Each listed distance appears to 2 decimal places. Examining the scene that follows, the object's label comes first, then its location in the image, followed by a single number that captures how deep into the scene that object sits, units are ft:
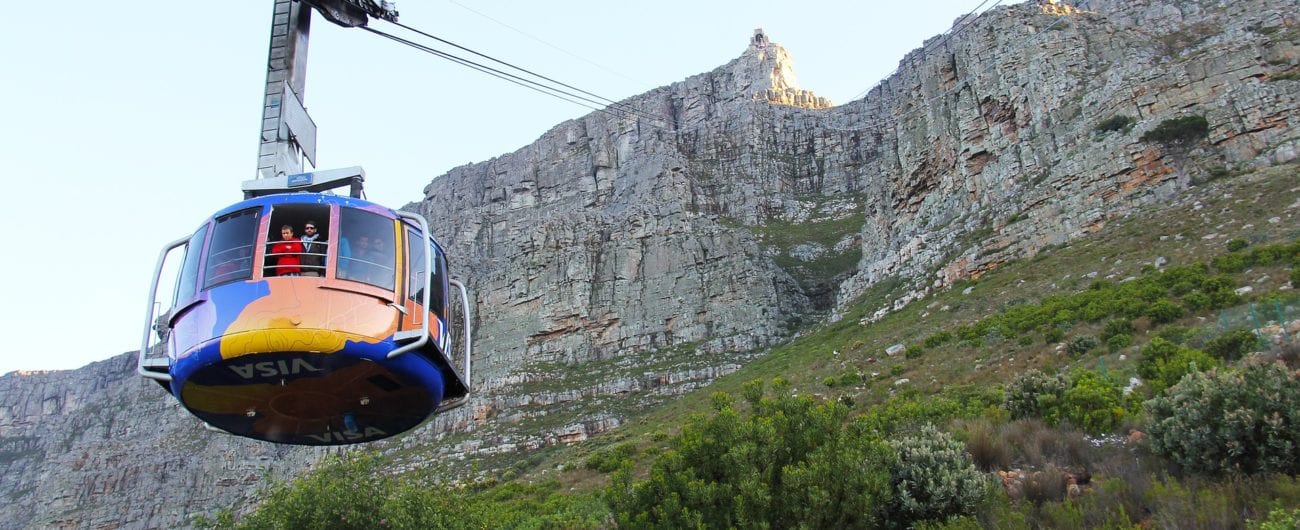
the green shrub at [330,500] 53.57
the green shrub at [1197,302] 76.74
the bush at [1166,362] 51.36
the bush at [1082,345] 77.10
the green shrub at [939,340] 106.73
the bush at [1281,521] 25.54
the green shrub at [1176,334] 67.84
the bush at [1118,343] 73.27
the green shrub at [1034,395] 50.21
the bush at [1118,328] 77.66
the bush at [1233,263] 84.53
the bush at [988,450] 42.68
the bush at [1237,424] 33.24
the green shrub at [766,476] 34.94
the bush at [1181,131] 119.34
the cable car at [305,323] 30.89
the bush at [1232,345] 55.88
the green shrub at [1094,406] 44.93
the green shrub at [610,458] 105.91
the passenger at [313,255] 32.60
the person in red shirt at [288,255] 32.55
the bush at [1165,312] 77.25
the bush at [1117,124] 128.88
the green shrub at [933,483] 36.14
